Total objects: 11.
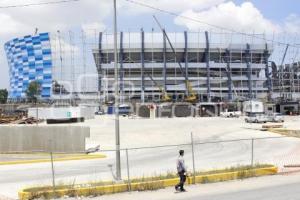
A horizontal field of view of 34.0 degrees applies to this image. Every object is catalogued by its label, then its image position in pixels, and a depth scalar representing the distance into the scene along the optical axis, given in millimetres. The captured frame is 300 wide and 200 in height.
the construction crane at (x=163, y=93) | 110688
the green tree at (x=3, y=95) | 151250
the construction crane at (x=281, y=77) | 127069
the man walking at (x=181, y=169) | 16611
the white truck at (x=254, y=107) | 89450
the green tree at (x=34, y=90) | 122438
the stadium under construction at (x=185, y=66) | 125188
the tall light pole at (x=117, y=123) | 17891
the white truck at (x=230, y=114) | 92469
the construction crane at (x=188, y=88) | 108175
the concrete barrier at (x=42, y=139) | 31219
